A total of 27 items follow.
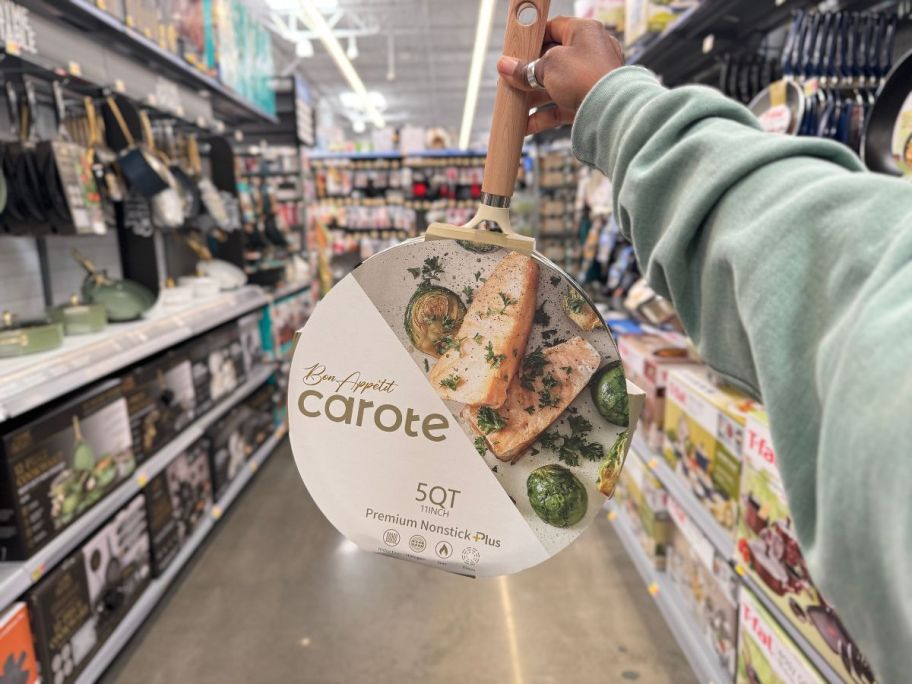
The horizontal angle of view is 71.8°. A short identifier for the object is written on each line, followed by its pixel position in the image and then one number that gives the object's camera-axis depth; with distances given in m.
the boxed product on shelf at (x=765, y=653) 1.42
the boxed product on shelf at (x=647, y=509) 2.48
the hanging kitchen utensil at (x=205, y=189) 3.20
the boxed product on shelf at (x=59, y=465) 1.65
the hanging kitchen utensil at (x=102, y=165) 2.31
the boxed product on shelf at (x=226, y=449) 3.12
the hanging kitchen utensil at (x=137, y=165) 2.46
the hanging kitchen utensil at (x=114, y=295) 2.42
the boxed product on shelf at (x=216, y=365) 2.92
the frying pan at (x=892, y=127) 1.32
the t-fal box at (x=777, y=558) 1.30
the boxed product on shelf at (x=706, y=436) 1.78
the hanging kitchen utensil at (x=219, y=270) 3.46
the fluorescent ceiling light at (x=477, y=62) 4.54
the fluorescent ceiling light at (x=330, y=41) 4.40
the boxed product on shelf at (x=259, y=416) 3.64
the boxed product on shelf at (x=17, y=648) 1.55
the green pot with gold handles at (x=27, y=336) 1.82
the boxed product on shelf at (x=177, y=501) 2.46
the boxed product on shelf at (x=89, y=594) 1.74
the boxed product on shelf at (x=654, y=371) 2.43
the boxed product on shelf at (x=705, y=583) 1.84
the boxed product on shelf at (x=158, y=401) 2.32
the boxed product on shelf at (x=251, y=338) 3.53
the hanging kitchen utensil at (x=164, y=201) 2.66
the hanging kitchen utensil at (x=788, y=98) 1.64
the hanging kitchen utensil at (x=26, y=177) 2.00
